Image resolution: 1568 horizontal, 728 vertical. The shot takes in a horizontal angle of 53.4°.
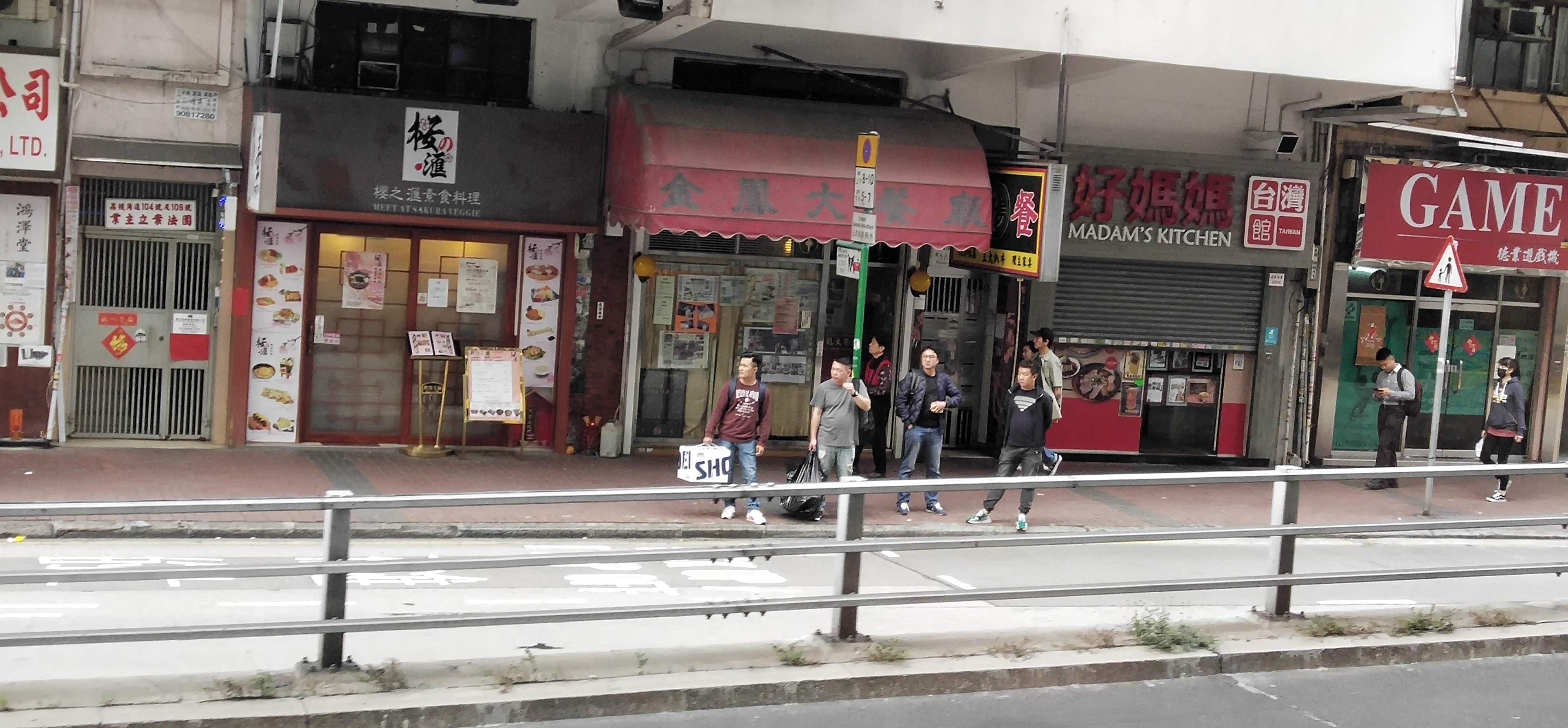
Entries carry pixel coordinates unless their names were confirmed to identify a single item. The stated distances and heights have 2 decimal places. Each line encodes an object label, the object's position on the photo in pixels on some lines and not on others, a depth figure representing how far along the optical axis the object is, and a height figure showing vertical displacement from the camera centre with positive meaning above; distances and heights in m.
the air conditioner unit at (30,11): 14.84 +2.10
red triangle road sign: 15.95 +0.64
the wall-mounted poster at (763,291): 17.42 -0.07
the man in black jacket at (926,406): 14.69 -1.03
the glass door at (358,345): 16.11 -0.93
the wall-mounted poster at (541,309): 16.62 -0.43
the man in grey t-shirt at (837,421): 14.02 -1.18
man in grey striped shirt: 17.41 -0.80
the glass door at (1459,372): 19.92 -0.48
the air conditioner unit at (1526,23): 19.31 +3.91
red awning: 15.06 +1.14
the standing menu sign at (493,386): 15.90 -1.23
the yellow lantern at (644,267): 16.45 +0.10
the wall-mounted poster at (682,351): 17.22 -0.79
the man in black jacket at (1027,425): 14.05 -1.10
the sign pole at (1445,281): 15.94 +0.54
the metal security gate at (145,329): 15.48 -0.89
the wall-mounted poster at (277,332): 15.83 -0.84
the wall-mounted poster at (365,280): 16.14 -0.25
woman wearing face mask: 17.52 -0.85
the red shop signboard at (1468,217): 19.02 +1.46
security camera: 18.45 +2.14
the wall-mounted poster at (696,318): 17.12 -0.41
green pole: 13.68 -0.17
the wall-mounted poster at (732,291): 17.27 -0.10
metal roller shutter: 18.41 +0.12
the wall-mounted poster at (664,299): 17.00 -0.24
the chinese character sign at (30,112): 14.61 +1.12
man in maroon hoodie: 13.89 -1.20
